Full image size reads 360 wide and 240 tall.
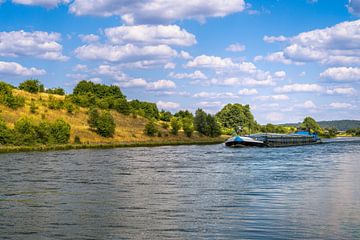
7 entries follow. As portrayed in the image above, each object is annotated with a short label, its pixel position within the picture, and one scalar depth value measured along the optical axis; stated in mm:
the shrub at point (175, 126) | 173125
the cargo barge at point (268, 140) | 133375
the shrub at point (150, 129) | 160750
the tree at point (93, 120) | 141875
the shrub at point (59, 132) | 114612
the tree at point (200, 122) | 186375
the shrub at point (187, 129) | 176375
